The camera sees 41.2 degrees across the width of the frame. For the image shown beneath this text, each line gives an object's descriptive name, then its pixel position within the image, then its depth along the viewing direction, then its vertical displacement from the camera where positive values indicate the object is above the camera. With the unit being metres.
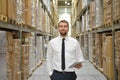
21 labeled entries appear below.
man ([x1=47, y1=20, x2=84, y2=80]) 2.11 -0.21
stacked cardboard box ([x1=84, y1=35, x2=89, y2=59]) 7.04 -0.31
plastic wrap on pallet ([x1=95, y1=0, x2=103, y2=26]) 4.83 +0.83
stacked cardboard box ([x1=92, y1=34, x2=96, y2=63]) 5.40 -0.47
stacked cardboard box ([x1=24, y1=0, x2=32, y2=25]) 4.17 +0.72
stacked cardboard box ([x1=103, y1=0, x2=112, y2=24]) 3.53 +0.66
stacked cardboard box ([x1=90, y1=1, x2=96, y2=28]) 5.42 +0.85
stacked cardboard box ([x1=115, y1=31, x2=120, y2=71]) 2.96 -0.19
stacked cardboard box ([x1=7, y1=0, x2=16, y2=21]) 2.71 +0.54
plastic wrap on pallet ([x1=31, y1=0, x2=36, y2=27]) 4.88 +0.91
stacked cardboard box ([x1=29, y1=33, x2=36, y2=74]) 4.41 -0.44
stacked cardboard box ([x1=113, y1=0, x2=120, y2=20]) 2.93 +0.56
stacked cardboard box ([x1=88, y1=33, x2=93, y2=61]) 5.85 -0.19
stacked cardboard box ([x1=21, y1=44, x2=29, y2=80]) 3.67 -0.54
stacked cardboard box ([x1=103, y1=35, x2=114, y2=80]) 3.46 -0.45
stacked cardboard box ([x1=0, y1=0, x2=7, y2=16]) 2.46 +0.51
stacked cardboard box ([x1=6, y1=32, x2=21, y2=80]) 2.79 -0.33
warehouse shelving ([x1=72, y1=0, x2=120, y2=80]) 3.25 +0.26
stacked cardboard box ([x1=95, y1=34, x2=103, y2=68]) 4.62 -0.35
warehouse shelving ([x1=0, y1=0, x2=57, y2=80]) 3.00 +0.06
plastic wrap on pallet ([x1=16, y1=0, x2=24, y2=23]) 3.31 +0.62
